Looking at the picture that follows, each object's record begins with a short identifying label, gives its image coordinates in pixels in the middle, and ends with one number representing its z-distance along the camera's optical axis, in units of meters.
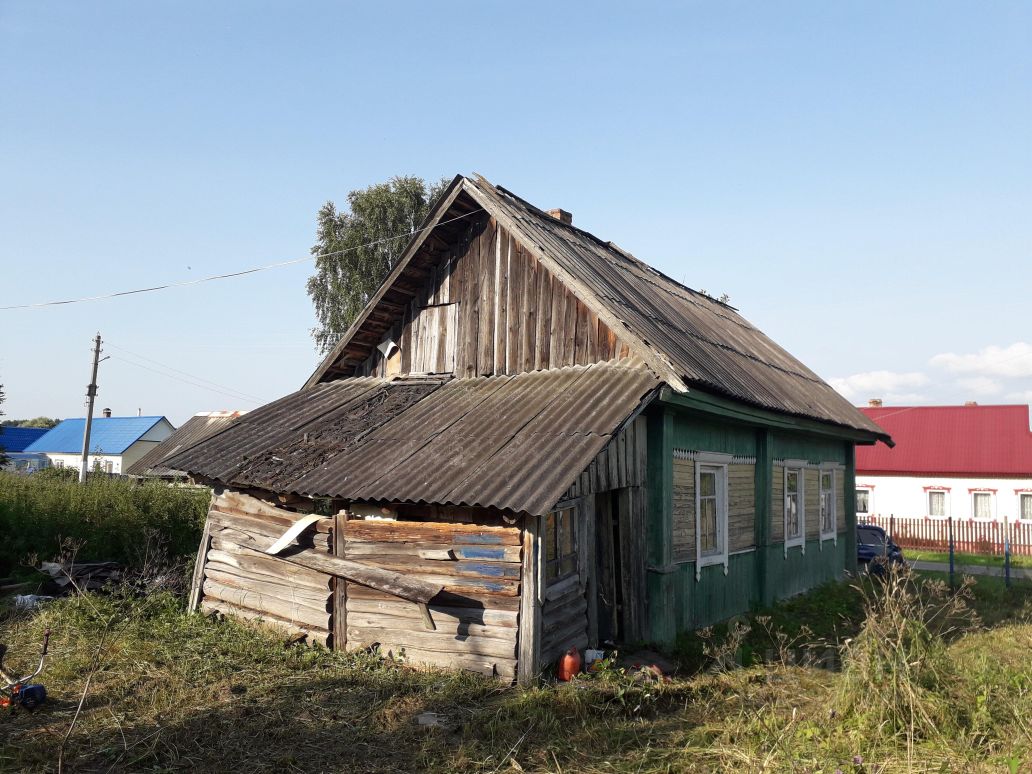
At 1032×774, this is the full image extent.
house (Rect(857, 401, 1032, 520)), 27.59
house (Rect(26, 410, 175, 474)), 48.28
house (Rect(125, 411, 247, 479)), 38.62
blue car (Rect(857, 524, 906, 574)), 19.00
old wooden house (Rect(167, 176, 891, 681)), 8.21
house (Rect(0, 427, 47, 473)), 51.97
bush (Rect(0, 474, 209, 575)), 13.00
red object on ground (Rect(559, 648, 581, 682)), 7.86
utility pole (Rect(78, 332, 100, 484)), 31.67
